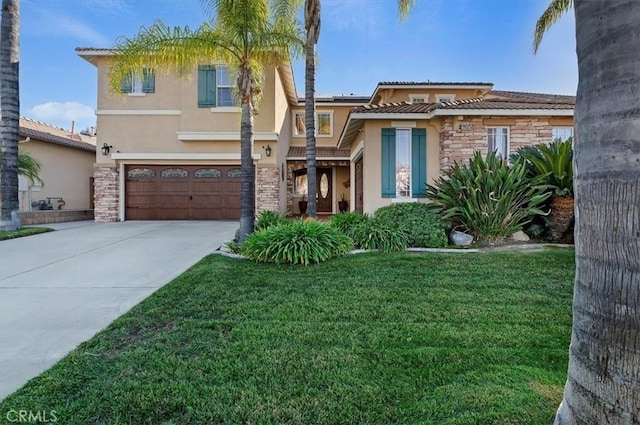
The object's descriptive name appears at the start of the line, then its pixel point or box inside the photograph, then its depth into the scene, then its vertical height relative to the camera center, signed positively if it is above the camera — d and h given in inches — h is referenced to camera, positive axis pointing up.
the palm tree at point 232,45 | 353.4 +168.6
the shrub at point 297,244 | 279.6 -26.7
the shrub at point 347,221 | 370.2 -10.2
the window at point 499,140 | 436.1 +86.9
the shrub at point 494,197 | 330.6 +13.4
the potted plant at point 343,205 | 778.8 +14.1
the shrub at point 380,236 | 323.0 -23.1
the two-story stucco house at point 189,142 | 610.5 +119.2
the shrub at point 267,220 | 394.5 -9.9
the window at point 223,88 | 606.5 +209.7
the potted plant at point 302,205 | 758.5 +13.6
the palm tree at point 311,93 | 362.9 +122.9
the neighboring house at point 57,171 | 633.0 +79.9
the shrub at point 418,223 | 337.7 -11.0
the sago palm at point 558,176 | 329.4 +33.2
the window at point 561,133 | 434.6 +95.2
